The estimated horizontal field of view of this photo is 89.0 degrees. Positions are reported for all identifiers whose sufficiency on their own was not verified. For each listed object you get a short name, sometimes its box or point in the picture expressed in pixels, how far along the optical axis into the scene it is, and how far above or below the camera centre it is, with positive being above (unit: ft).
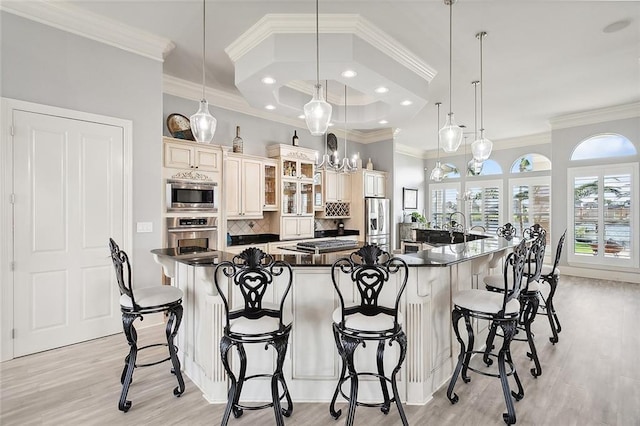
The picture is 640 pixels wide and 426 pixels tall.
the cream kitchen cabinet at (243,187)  16.33 +1.27
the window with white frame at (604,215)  19.65 -0.24
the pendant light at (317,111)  8.30 +2.57
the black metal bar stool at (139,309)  7.39 -2.31
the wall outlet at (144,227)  12.07 -0.57
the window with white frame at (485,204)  29.12 +0.64
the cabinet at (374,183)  23.17 +2.05
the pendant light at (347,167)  13.70 +1.92
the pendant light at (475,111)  15.53 +6.17
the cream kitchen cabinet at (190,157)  13.78 +2.44
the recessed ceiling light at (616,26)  10.98 +6.38
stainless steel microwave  13.73 +0.70
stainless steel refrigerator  22.94 -0.69
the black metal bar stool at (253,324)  6.29 -2.23
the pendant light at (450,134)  10.65 +2.55
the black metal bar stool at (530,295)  8.86 -2.46
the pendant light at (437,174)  19.43 +2.25
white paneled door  9.89 -0.49
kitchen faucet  14.51 -0.83
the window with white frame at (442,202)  31.71 +0.93
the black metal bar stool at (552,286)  11.06 -2.62
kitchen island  7.59 -3.08
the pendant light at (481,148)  12.66 +2.49
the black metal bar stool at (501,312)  7.11 -2.36
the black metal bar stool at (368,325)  6.31 -2.23
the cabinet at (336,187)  22.02 +1.71
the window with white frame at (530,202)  26.63 +0.76
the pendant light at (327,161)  12.38 +2.00
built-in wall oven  13.73 -0.89
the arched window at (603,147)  20.17 +4.08
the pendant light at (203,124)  9.16 +2.48
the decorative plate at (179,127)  14.93 +3.92
